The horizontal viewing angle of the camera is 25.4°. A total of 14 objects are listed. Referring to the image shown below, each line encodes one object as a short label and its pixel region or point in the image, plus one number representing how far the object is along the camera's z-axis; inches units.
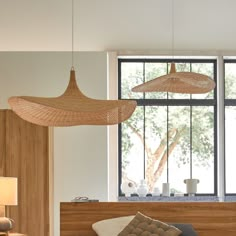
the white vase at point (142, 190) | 330.3
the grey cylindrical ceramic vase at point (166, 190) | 329.7
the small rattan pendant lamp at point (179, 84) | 185.0
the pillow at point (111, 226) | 201.5
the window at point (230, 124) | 343.3
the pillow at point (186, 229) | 198.1
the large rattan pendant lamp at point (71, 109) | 136.6
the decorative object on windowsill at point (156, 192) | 333.1
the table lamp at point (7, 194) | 235.5
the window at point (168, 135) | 344.8
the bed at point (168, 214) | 219.8
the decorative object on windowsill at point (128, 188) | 334.0
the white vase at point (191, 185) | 320.8
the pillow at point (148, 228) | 192.5
